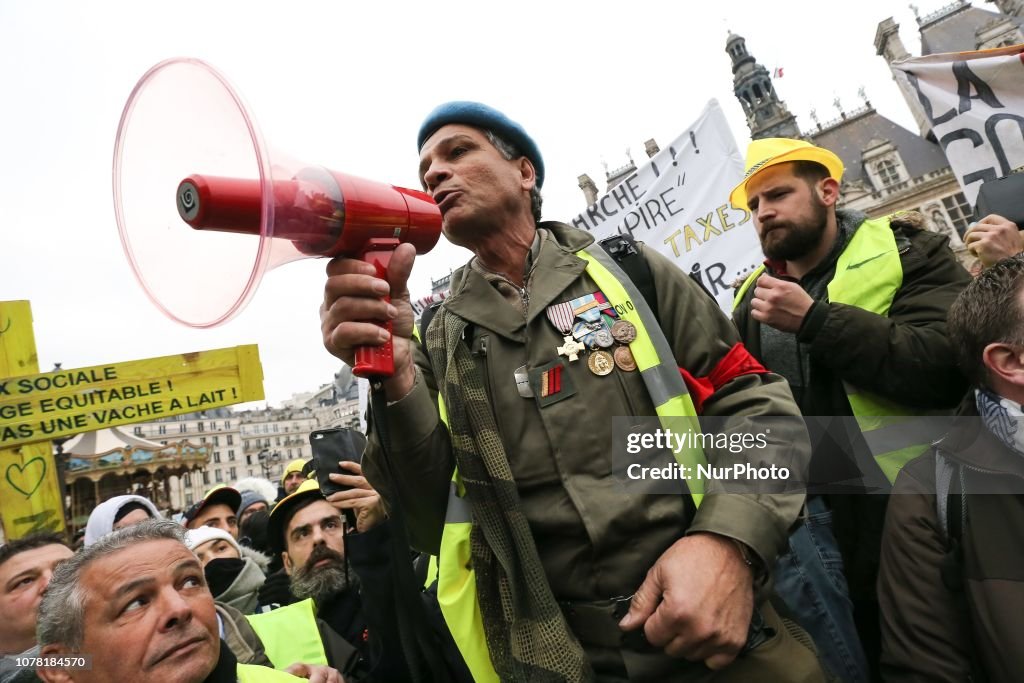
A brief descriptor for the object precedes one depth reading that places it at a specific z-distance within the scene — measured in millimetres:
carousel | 22500
